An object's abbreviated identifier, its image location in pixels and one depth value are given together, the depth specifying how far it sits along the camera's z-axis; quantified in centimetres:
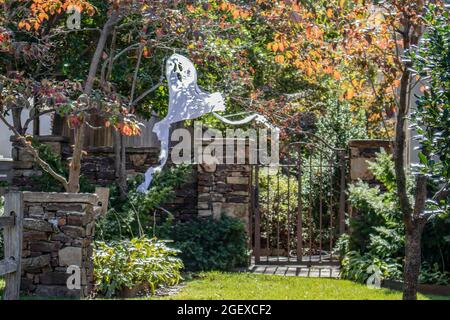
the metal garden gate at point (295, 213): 1195
